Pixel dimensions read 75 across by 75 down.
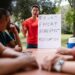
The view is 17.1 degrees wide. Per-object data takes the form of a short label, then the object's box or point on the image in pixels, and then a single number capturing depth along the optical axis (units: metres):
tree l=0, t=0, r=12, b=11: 5.45
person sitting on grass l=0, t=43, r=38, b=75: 1.00
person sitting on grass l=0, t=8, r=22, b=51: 1.99
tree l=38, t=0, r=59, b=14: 5.18
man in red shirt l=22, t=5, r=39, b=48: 3.45
